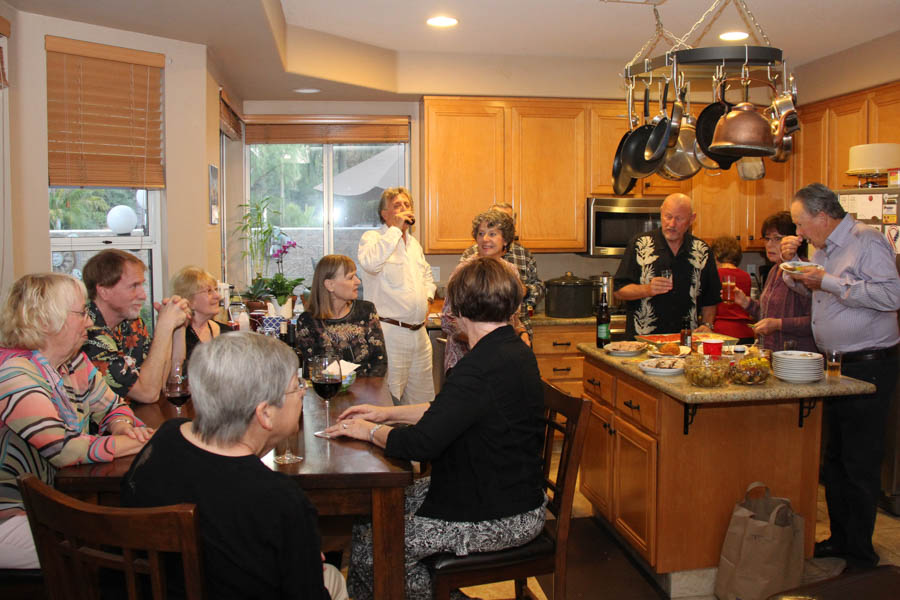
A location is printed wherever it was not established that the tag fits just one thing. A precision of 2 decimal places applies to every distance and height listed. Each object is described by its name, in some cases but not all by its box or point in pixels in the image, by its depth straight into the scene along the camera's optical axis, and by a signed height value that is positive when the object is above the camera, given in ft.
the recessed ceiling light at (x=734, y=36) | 13.91 +4.11
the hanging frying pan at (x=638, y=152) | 9.77 +1.34
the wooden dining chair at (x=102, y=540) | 3.86 -1.54
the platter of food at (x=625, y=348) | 10.32 -1.32
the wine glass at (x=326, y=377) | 6.64 -1.09
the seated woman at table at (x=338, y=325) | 10.20 -0.97
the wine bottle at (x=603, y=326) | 11.21 -1.10
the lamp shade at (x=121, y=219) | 11.77 +0.58
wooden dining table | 5.61 -1.76
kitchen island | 8.81 -2.49
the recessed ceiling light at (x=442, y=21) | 12.96 +4.10
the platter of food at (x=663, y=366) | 9.05 -1.38
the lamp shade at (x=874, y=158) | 13.10 +1.69
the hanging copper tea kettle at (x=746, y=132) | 8.52 +1.39
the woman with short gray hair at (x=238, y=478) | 4.12 -1.27
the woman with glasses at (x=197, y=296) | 9.75 -0.54
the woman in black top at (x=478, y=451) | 6.12 -1.65
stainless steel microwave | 16.33 +0.73
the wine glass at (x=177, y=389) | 6.63 -1.19
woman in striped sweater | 5.67 -1.16
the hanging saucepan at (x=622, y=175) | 9.81 +1.07
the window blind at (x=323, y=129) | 16.74 +2.85
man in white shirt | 13.24 -0.75
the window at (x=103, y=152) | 10.48 +1.53
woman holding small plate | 11.47 -1.02
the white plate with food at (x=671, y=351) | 10.05 -1.33
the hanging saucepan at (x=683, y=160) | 10.34 +1.30
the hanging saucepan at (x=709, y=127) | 9.43 +1.63
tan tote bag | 8.27 -3.35
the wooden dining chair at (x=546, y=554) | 6.29 -2.59
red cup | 9.49 -1.20
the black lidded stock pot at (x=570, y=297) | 15.60 -0.91
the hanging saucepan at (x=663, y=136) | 8.85 +1.44
